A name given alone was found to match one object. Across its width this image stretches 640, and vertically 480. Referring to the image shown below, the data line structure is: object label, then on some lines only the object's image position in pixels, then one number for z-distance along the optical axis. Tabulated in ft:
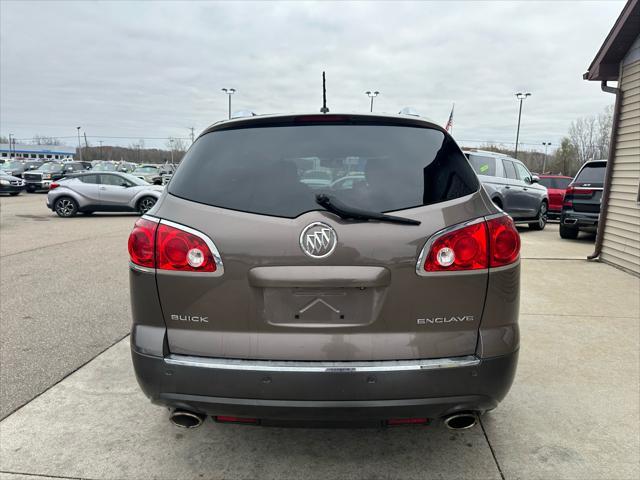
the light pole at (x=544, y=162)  253.03
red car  53.26
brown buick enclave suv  6.72
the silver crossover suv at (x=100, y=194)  51.62
